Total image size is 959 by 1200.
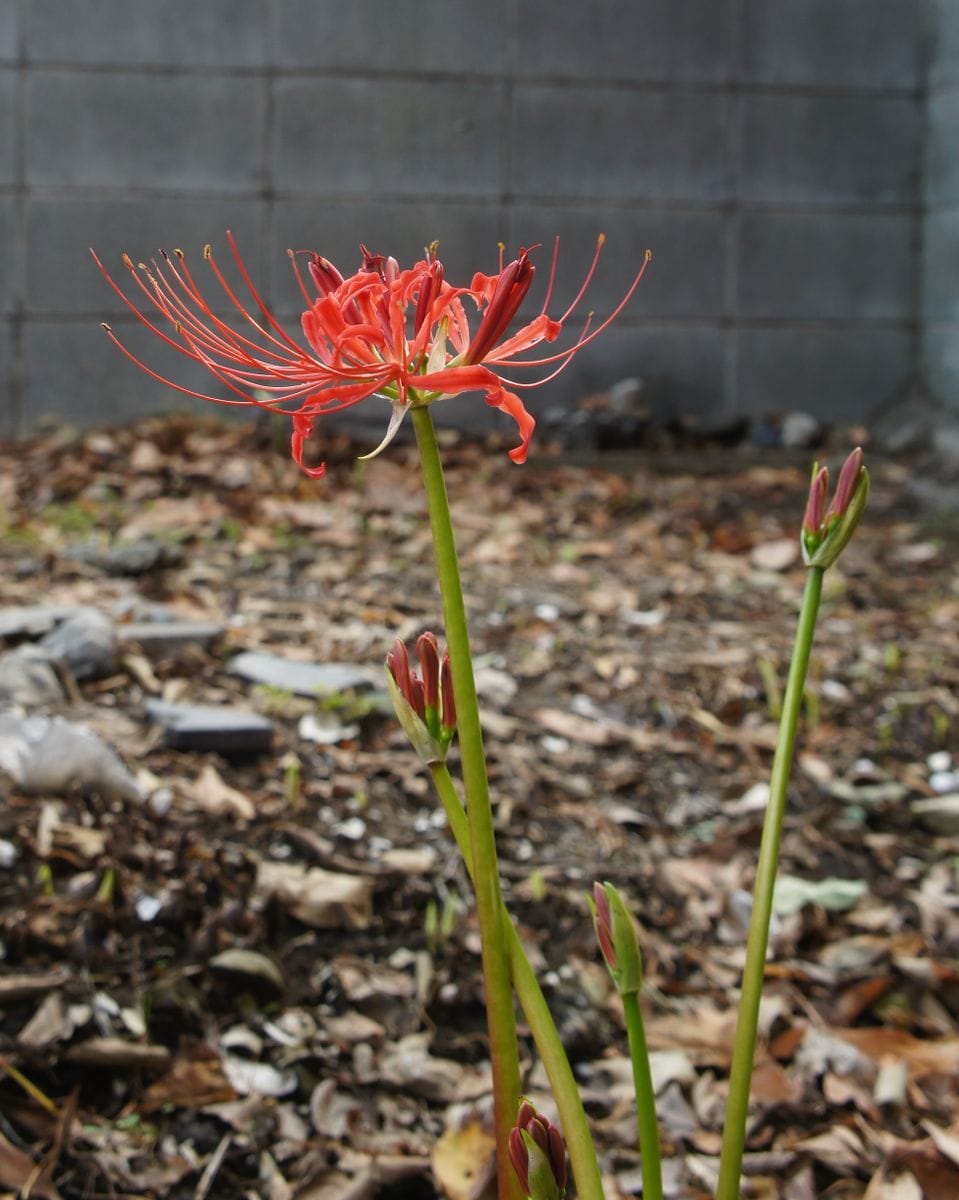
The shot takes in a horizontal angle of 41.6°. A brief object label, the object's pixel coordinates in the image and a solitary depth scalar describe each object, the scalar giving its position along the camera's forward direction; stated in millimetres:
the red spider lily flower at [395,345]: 784
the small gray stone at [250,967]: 1627
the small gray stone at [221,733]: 2121
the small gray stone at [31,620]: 2480
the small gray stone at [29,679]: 2188
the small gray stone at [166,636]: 2514
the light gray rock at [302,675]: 2404
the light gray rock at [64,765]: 1895
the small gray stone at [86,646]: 2346
